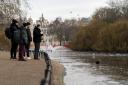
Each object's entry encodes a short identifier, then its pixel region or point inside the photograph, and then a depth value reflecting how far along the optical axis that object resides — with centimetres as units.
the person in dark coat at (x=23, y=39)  1938
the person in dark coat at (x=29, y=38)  2079
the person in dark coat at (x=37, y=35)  2114
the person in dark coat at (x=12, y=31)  1994
